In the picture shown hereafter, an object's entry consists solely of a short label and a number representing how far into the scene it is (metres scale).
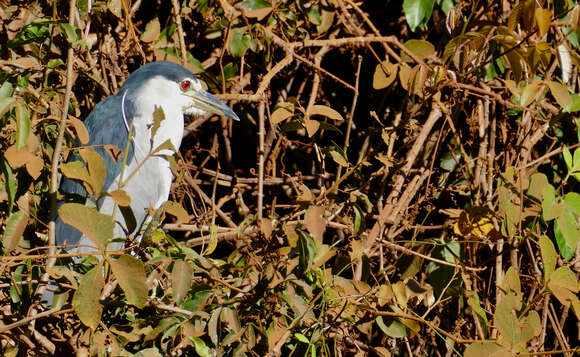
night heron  12.81
